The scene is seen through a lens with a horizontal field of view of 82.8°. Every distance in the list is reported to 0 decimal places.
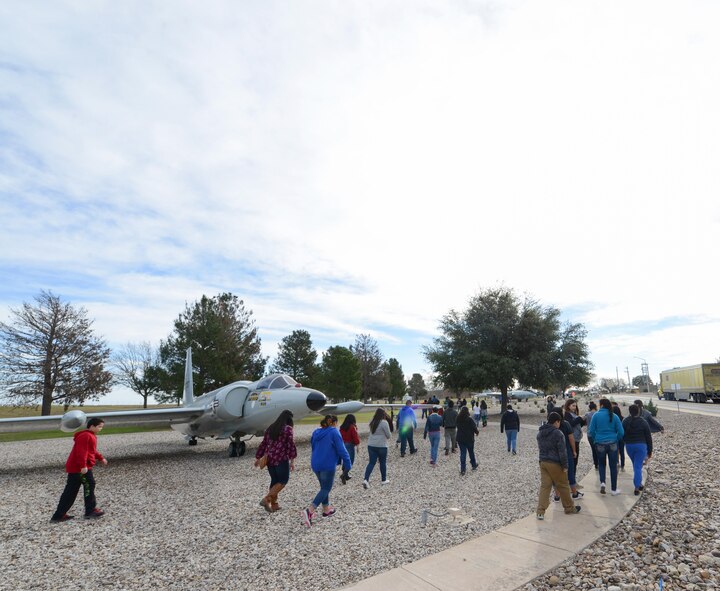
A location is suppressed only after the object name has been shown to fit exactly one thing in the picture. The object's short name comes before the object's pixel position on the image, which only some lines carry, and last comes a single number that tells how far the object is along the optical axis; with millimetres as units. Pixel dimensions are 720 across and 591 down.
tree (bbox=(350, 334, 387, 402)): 58156
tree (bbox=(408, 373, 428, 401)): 83688
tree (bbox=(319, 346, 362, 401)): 42625
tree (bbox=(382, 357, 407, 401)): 64375
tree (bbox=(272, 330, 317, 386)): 46844
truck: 39969
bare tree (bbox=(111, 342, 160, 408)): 50625
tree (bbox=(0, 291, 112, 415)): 29328
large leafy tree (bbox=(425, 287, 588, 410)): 30531
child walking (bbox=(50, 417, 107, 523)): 7324
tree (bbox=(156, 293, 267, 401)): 30641
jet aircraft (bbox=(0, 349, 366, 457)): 13125
